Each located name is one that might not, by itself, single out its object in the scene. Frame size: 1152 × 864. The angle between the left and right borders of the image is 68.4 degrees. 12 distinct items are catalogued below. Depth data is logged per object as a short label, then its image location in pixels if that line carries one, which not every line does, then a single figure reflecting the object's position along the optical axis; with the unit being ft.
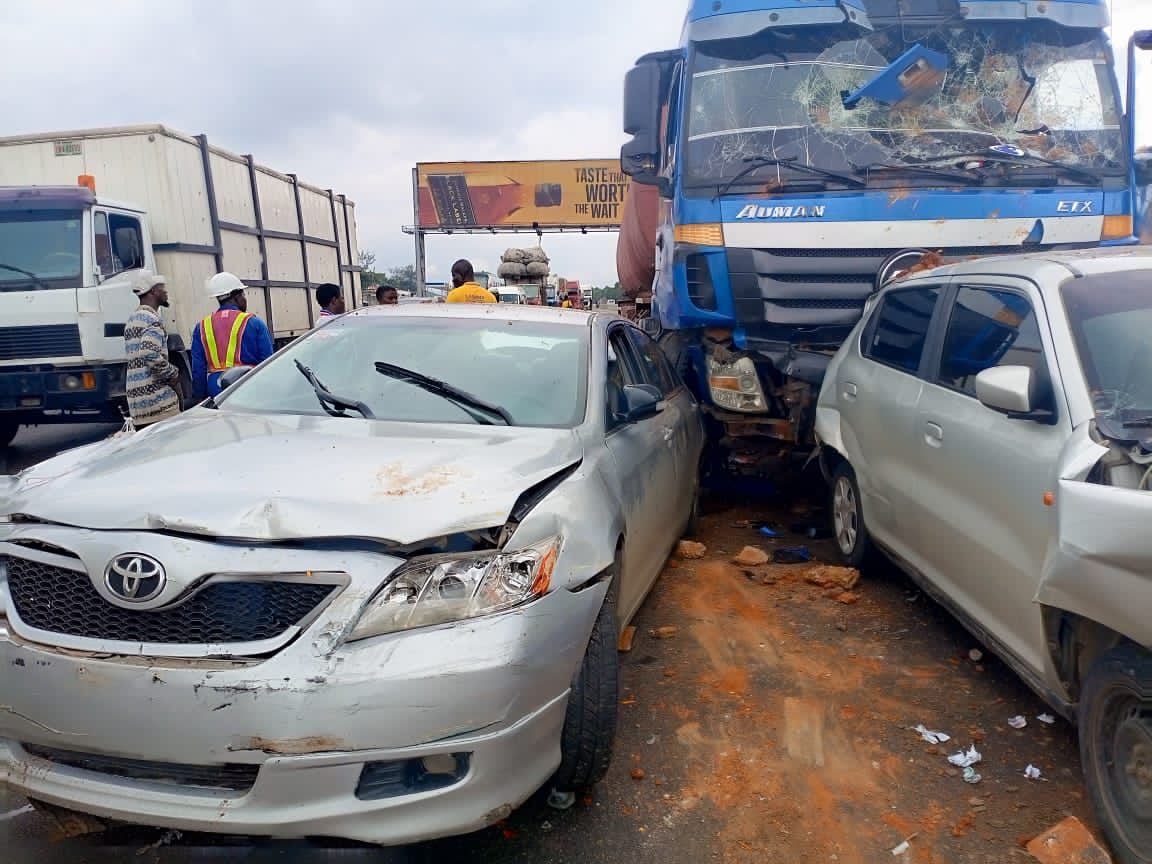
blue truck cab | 17.81
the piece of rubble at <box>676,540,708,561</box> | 16.93
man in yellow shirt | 25.46
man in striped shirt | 20.59
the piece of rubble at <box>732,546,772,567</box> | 16.60
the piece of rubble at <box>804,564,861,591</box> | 15.03
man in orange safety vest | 20.67
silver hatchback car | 7.63
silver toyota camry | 6.75
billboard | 98.68
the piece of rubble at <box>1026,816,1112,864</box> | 7.73
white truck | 26.71
